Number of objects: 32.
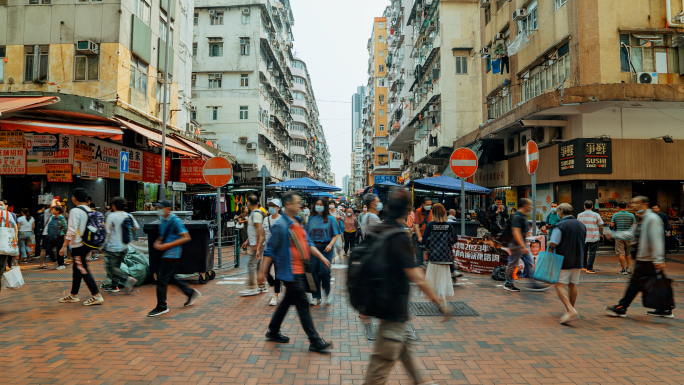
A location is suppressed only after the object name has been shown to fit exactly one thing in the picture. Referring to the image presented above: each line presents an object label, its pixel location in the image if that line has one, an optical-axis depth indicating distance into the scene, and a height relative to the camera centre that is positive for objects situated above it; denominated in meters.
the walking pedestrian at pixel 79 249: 6.84 -0.70
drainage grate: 6.46 -1.62
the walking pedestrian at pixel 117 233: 7.35 -0.46
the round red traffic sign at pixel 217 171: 10.23 +0.85
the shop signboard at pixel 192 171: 19.36 +1.64
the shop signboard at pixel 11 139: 11.49 +1.82
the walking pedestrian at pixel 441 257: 7.05 -0.83
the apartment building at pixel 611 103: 13.53 +3.30
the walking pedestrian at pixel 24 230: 11.89 -0.67
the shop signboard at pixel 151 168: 17.81 +1.64
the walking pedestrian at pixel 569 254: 5.93 -0.65
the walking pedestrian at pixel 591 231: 10.24 -0.57
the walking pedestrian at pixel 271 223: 7.01 -0.35
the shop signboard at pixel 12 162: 12.66 +1.31
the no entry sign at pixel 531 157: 8.32 +1.00
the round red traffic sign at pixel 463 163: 9.18 +0.95
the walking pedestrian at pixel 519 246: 7.04 -0.68
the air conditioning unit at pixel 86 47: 15.60 +5.88
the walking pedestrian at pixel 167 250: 6.23 -0.64
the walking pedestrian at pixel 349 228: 13.18 -0.65
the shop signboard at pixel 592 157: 13.93 +1.66
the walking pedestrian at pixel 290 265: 4.77 -0.67
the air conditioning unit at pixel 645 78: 13.51 +4.13
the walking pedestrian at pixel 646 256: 5.83 -0.67
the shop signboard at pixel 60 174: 12.77 +0.97
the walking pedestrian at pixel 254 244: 7.82 -0.71
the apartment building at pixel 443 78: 25.25 +8.13
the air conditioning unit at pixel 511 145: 19.11 +2.87
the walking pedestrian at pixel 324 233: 7.04 -0.44
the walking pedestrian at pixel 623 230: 9.73 -0.52
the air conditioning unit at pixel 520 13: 17.59 +8.03
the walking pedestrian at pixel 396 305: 3.08 -0.71
